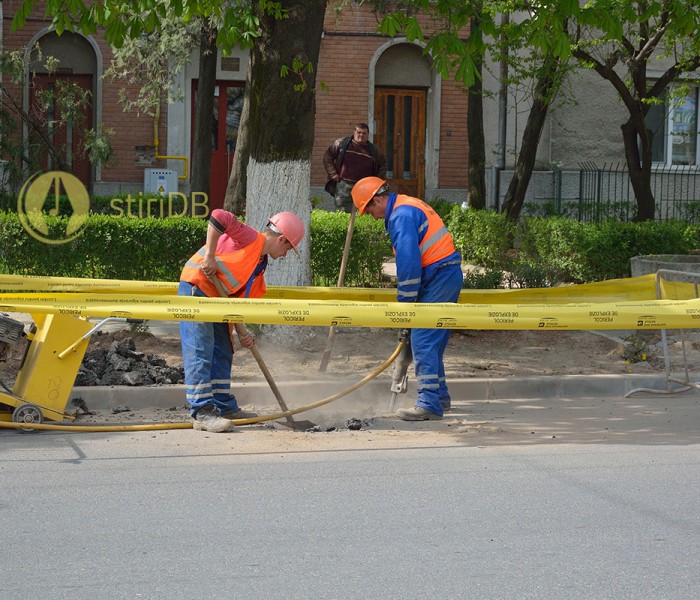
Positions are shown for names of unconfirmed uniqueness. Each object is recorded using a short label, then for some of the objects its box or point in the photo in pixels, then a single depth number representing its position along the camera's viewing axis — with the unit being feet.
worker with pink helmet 23.56
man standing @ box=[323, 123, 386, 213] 39.68
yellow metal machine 23.11
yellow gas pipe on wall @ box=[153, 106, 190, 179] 68.74
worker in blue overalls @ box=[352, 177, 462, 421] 25.04
